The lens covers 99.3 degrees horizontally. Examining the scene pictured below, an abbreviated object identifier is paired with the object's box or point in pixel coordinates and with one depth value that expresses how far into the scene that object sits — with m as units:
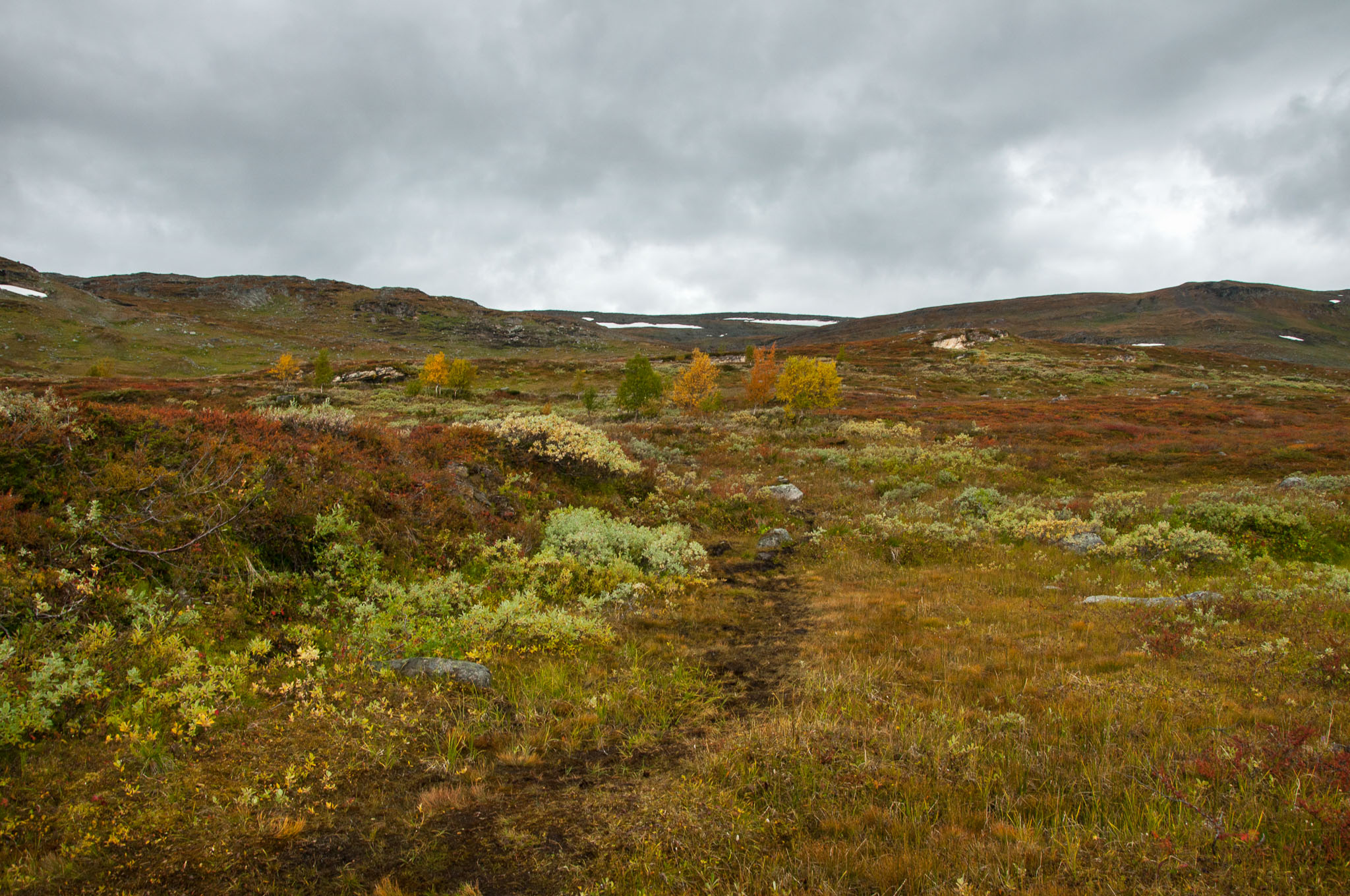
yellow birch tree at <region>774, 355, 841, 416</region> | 45.19
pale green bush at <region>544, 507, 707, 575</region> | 11.05
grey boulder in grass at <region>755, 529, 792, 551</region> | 14.09
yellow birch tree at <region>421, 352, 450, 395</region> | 67.00
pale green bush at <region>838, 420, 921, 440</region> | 34.06
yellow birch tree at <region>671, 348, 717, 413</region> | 49.00
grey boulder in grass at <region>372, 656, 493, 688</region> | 6.27
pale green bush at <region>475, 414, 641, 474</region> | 15.52
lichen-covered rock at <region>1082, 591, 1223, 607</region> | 8.64
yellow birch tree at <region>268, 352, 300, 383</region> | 74.19
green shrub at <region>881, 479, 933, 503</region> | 19.72
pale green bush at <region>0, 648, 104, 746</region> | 4.46
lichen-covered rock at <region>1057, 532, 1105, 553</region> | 12.69
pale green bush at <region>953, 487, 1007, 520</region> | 16.69
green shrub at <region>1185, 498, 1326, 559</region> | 12.46
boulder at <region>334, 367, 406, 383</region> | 76.50
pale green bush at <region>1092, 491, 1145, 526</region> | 15.12
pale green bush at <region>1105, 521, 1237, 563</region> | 11.38
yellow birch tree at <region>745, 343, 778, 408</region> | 50.53
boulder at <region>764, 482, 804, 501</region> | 18.94
